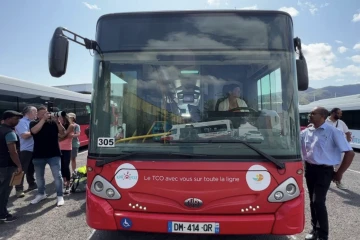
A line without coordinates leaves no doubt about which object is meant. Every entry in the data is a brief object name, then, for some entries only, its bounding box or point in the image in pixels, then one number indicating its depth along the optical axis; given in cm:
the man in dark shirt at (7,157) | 461
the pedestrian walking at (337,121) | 666
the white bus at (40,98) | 947
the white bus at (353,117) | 1549
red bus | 306
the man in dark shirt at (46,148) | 532
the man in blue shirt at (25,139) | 610
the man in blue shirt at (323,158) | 370
